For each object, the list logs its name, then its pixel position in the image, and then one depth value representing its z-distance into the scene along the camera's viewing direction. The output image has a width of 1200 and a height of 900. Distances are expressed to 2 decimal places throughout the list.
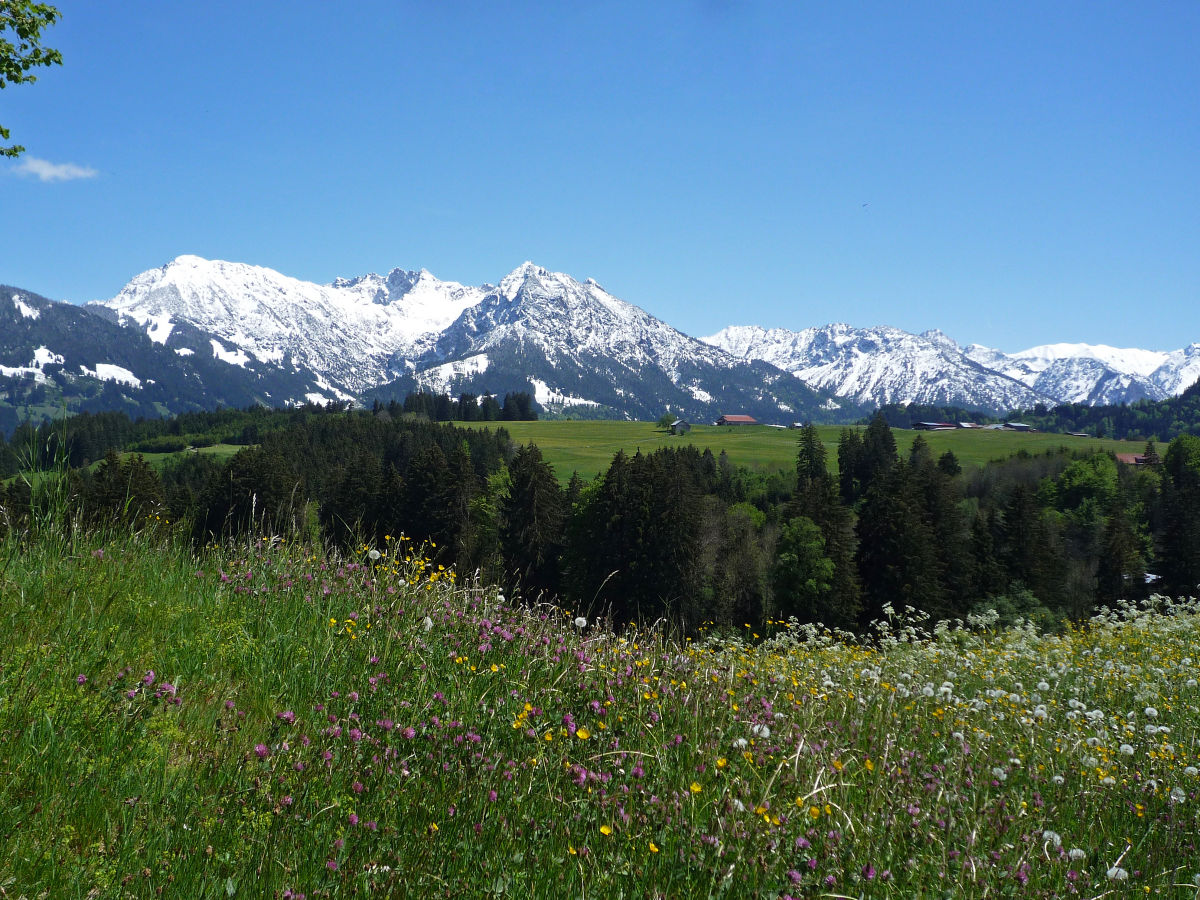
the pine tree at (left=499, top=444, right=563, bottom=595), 61.44
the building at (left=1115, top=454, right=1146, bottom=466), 128.07
